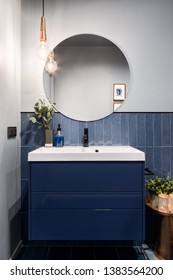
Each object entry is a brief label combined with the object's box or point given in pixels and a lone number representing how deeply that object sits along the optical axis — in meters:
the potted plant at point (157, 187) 1.87
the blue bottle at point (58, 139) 2.08
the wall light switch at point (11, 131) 1.84
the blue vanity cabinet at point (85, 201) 1.59
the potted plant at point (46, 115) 2.06
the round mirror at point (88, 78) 2.10
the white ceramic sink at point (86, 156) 1.60
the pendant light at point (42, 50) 2.06
